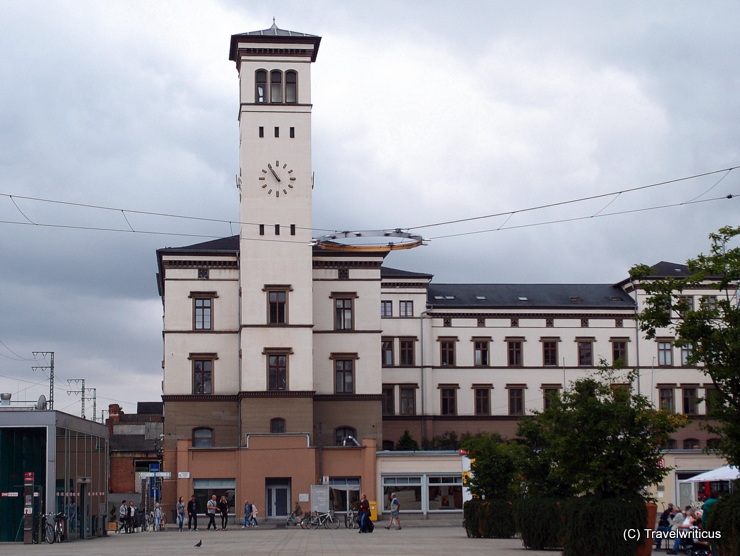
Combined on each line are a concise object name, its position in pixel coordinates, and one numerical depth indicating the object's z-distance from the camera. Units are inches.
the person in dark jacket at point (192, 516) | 2225.6
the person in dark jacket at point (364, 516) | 1822.1
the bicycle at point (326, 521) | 2146.9
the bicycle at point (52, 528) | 1555.1
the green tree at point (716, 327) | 914.7
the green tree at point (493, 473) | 1503.4
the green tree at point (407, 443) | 2861.7
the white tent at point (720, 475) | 1421.1
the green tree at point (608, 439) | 966.4
